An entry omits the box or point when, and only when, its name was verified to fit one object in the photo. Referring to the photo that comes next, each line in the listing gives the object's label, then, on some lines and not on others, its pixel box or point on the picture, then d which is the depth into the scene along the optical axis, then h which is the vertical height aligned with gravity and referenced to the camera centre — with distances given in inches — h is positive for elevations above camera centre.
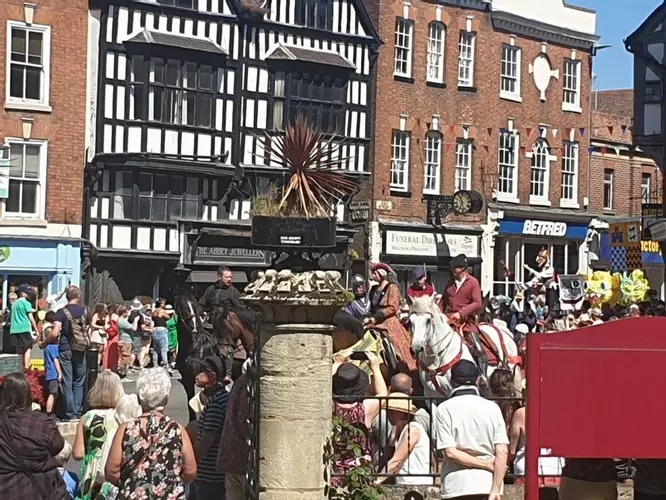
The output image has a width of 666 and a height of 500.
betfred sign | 1523.1 +50.1
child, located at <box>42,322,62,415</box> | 640.4 -58.3
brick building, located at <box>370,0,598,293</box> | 1398.9 +166.9
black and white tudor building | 1196.5 +153.5
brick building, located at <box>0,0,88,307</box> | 1148.5 +112.3
